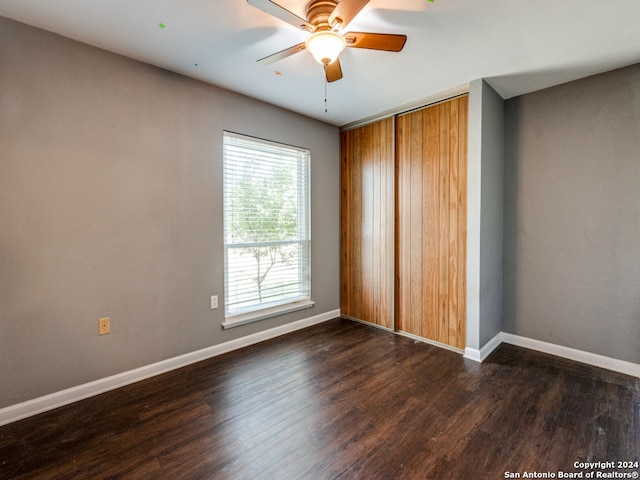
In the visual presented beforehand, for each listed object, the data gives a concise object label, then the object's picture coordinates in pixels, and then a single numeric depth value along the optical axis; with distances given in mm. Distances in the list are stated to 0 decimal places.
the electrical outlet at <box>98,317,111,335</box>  2188
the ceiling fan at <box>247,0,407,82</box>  1568
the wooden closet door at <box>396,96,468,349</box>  2824
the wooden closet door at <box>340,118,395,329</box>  3404
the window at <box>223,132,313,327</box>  2910
